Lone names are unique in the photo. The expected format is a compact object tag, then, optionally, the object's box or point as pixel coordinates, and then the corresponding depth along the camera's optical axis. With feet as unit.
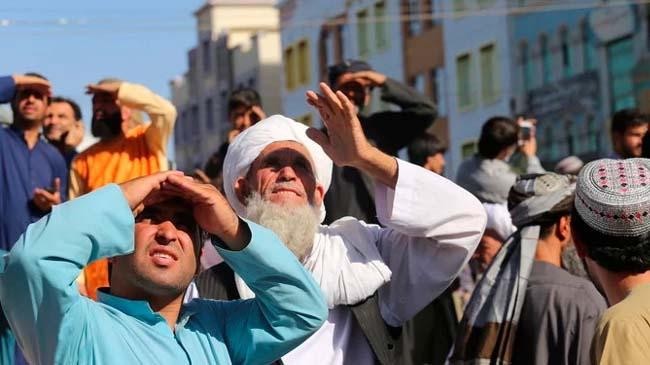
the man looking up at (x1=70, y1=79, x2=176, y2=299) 28.53
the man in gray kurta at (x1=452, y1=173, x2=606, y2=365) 20.81
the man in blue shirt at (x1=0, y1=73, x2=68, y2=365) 28.71
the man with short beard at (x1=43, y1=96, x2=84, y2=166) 34.68
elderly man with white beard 17.60
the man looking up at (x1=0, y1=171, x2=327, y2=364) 13.80
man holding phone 31.63
